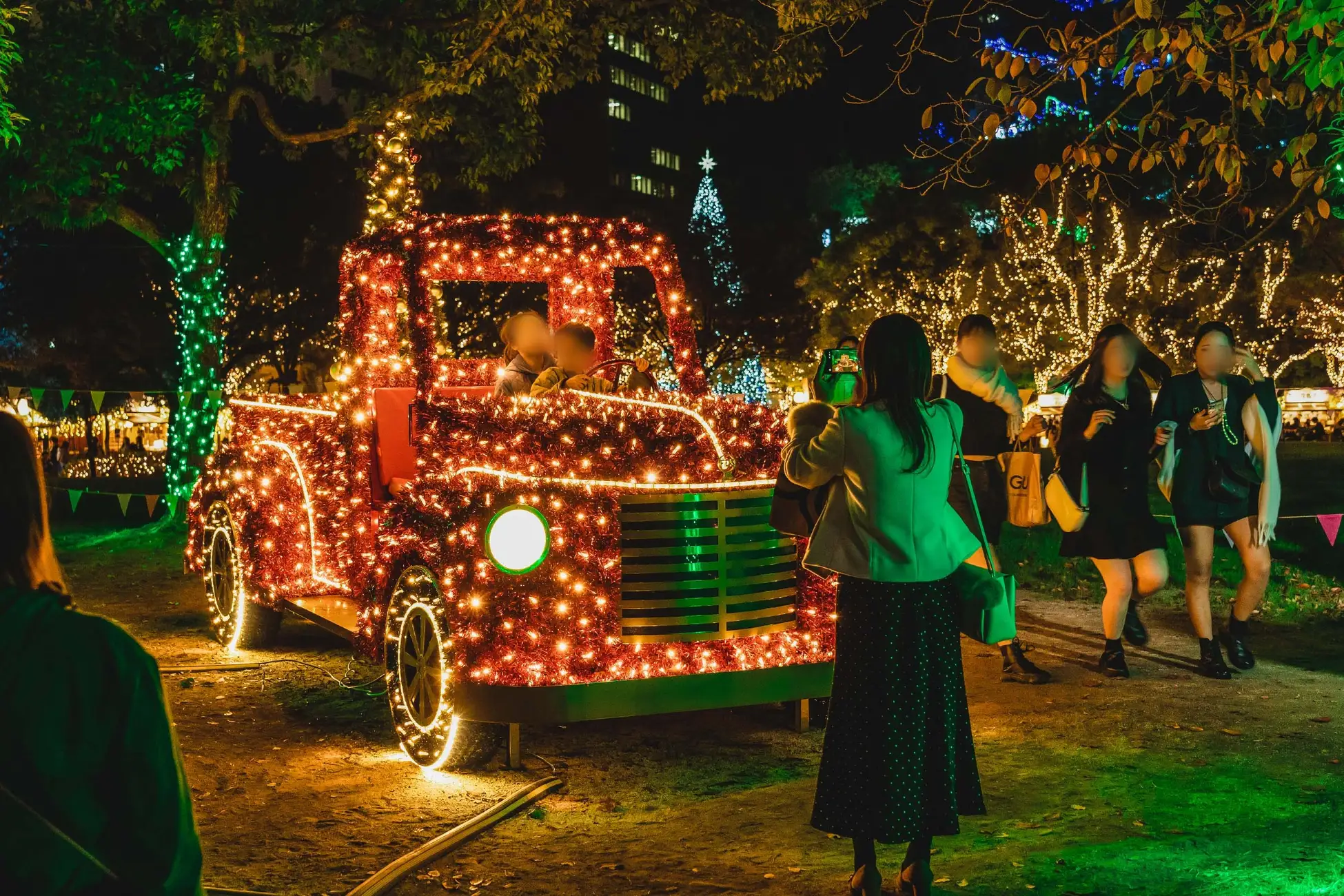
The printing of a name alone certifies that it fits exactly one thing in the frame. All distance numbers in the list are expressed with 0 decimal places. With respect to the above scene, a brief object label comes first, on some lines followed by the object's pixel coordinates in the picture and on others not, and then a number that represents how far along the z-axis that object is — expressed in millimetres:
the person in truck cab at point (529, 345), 7539
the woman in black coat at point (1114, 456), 7711
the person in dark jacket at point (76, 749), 2088
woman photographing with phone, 4465
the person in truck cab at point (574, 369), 6961
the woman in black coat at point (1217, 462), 7969
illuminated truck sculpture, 5797
